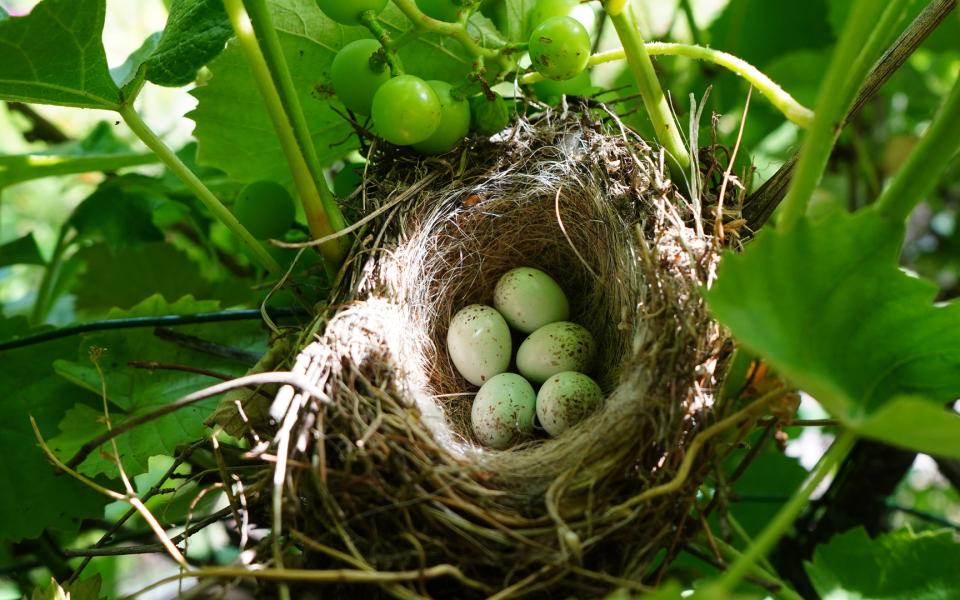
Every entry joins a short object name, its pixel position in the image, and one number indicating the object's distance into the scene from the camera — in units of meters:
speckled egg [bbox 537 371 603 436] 0.35
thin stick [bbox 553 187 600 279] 0.34
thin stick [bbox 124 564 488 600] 0.28
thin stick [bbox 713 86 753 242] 0.32
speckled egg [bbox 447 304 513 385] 0.37
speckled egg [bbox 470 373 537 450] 0.35
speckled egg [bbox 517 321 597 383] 0.37
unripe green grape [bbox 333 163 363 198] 0.36
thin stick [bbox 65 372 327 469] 0.30
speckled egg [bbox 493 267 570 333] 0.37
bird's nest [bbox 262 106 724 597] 0.30
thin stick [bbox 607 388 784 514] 0.29
